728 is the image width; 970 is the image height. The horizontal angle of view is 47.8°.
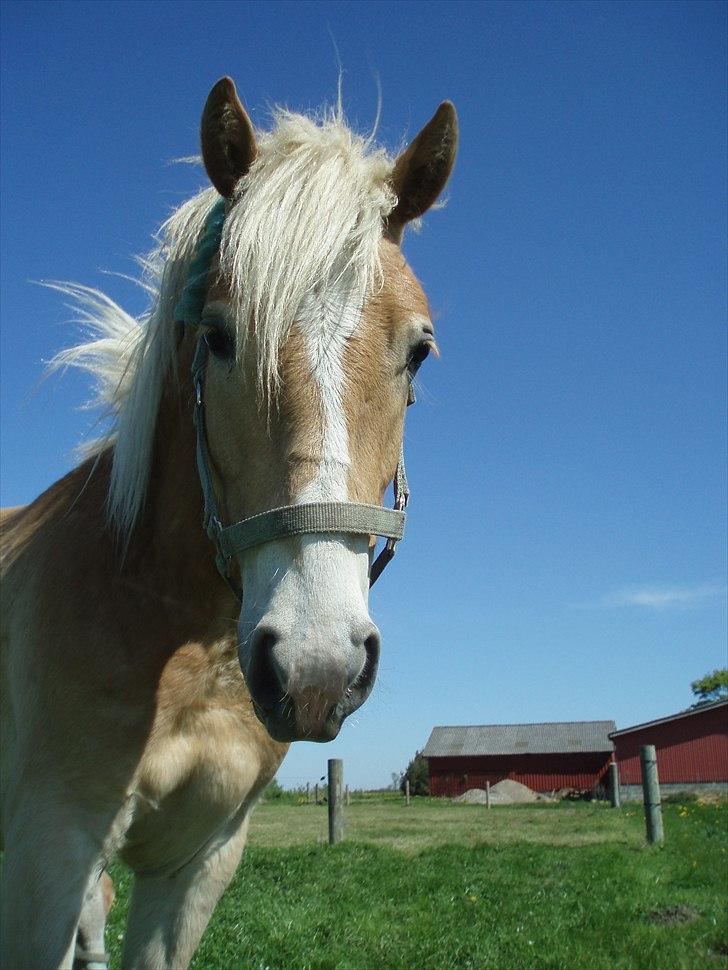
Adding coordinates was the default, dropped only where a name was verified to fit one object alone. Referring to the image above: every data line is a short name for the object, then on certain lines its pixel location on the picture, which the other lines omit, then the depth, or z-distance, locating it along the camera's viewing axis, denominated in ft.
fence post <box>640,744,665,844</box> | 33.83
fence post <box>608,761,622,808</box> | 75.34
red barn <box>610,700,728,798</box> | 122.62
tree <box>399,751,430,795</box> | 141.28
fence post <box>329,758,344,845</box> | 32.91
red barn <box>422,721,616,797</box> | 136.36
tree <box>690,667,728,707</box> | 233.76
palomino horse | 5.96
